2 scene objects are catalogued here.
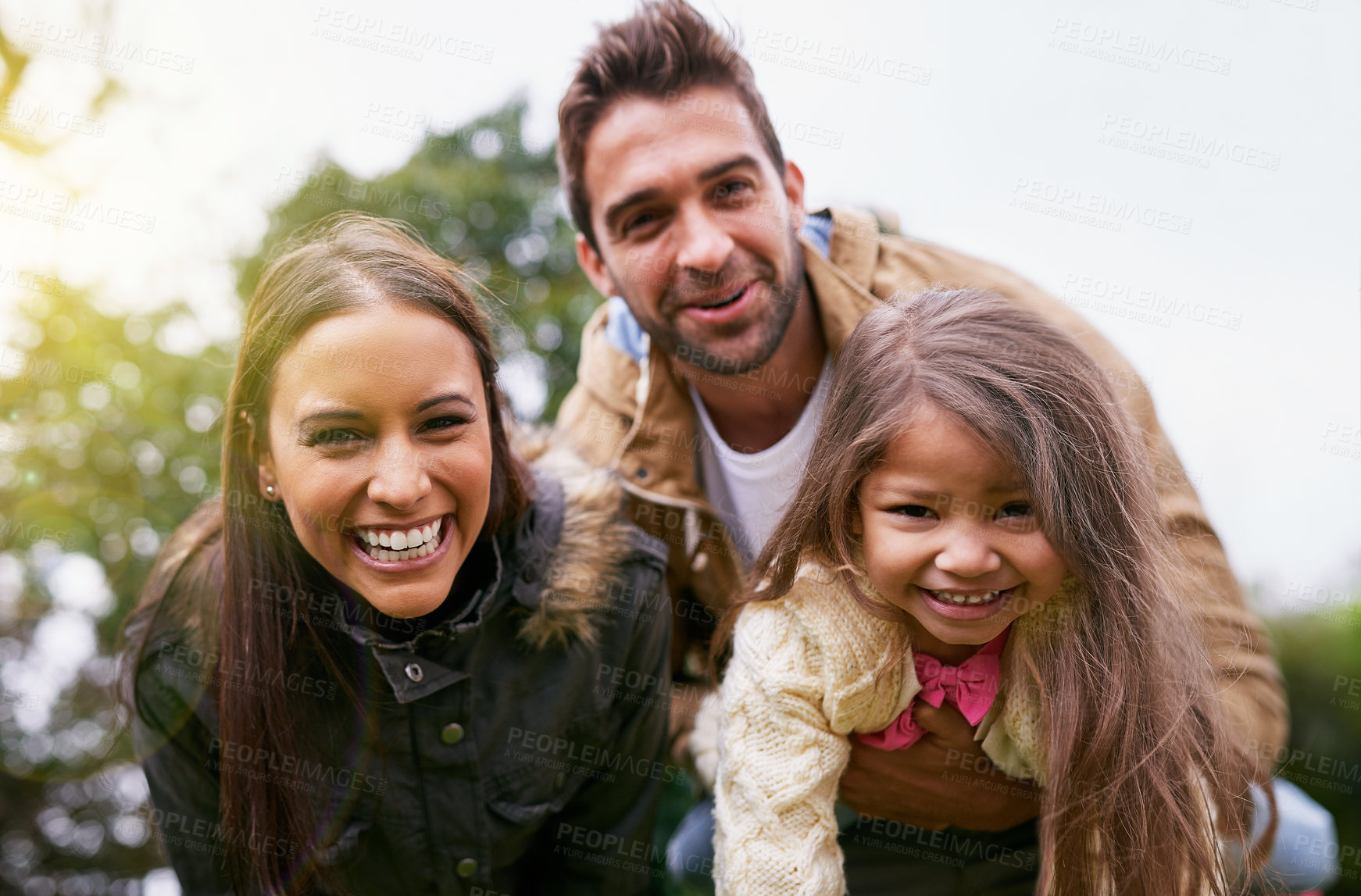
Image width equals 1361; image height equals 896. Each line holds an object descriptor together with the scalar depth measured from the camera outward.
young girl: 2.01
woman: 2.14
